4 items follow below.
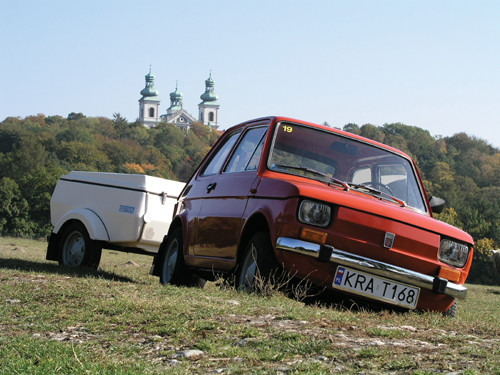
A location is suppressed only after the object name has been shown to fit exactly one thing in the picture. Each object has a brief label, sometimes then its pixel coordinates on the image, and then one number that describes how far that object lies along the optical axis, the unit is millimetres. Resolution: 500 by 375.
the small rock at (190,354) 4805
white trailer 11961
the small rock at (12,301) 7091
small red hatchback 6828
